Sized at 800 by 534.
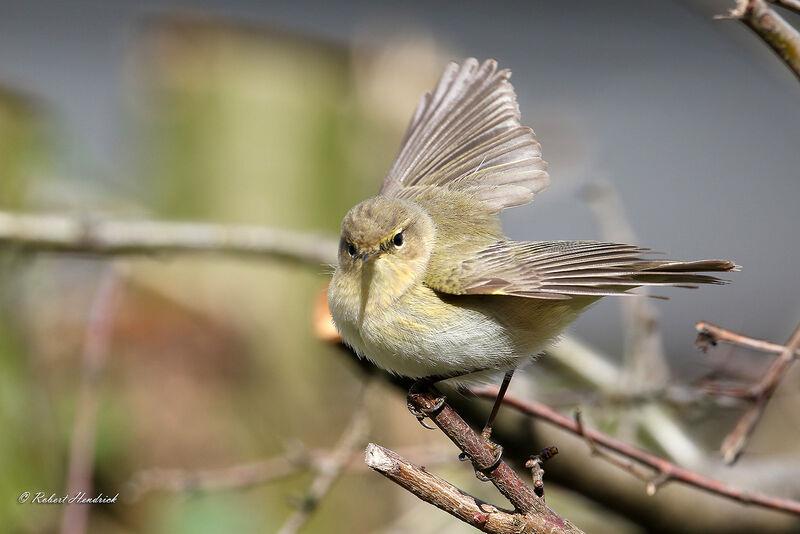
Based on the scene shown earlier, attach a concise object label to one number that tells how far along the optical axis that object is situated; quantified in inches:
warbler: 81.3
